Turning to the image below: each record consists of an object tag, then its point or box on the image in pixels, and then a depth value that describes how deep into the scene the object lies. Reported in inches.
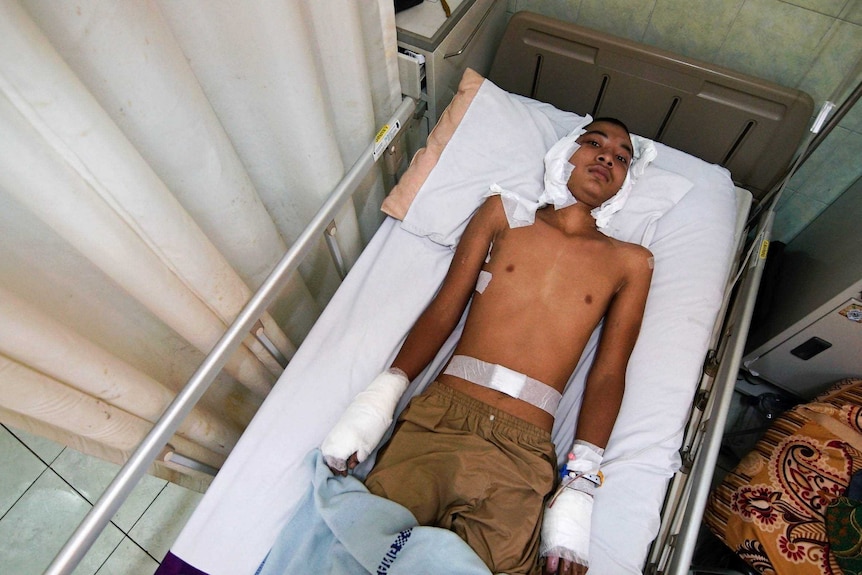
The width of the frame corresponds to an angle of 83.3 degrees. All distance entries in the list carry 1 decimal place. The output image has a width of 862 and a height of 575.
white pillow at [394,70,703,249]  67.5
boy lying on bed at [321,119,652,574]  47.9
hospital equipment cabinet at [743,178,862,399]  62.7
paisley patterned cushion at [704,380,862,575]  53.9
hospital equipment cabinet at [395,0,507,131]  63.3
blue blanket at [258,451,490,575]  41.3
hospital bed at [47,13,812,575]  49.2
